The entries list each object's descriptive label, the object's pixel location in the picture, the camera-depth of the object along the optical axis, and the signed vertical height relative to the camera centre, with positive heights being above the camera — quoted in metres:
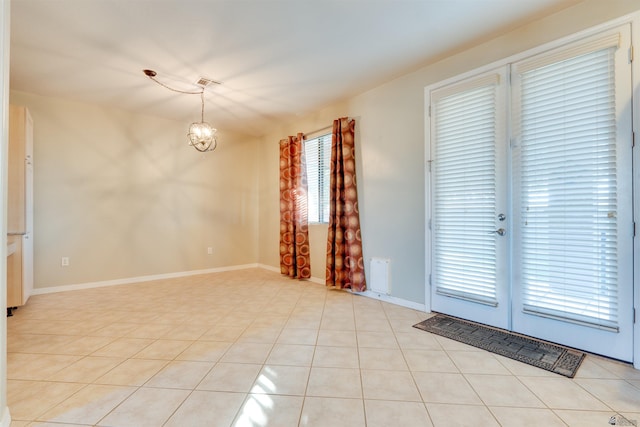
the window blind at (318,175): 4.34 +0.57
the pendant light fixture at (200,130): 3.38 +1.01
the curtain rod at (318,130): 4.20 +1.26
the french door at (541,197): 2.00 +0.13
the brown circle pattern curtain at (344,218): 3.72 -0.08
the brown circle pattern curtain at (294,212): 4.56 +0.00
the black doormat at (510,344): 1.97 -1.05
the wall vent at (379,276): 3.41 -0.79
